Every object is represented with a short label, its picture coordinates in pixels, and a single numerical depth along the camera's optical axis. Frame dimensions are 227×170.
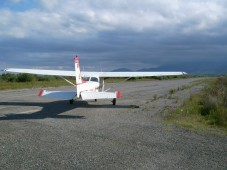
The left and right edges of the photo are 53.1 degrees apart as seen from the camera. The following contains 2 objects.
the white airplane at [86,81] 9.64
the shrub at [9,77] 33.23
